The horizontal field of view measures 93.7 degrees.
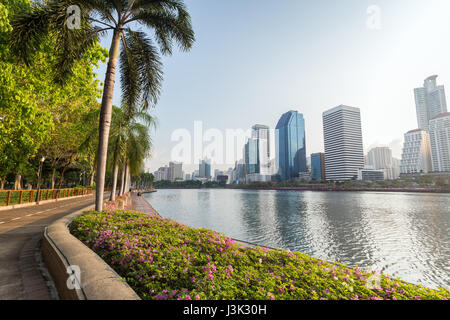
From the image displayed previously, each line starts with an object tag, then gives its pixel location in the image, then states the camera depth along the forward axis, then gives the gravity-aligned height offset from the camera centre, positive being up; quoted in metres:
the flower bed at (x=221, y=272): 3.00 -1.58
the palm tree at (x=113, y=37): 6.88 +5.55
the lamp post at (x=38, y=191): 22.57 -0.96
